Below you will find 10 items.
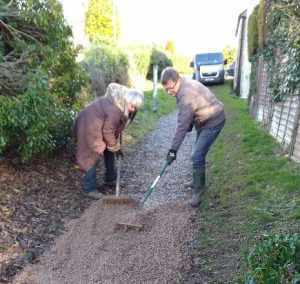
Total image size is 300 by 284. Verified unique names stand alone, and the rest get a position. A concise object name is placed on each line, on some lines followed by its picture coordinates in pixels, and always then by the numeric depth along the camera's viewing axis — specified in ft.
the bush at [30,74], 15.57
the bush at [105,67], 37.10
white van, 79.56
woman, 17.48
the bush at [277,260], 5.64
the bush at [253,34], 38.11
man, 16.35
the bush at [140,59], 55.07
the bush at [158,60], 78.18
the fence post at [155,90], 44.61
